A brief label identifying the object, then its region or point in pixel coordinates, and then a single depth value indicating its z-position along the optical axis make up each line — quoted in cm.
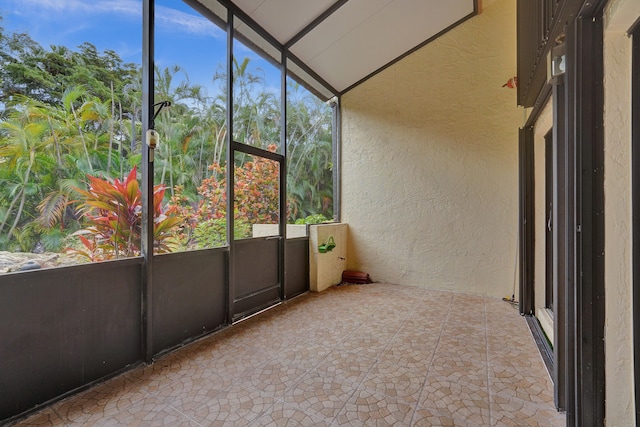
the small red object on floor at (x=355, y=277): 476
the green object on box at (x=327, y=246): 439
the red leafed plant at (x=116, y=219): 206
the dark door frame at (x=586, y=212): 137
